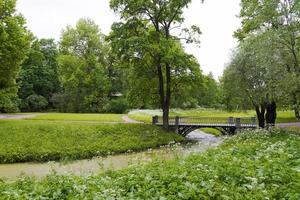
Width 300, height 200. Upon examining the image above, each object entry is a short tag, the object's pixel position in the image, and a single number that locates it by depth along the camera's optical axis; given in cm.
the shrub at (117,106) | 5400
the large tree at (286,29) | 1711
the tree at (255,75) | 1762
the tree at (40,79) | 5558
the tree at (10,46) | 2484
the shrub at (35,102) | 5522
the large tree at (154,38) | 2528
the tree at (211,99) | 6434
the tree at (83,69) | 5300
